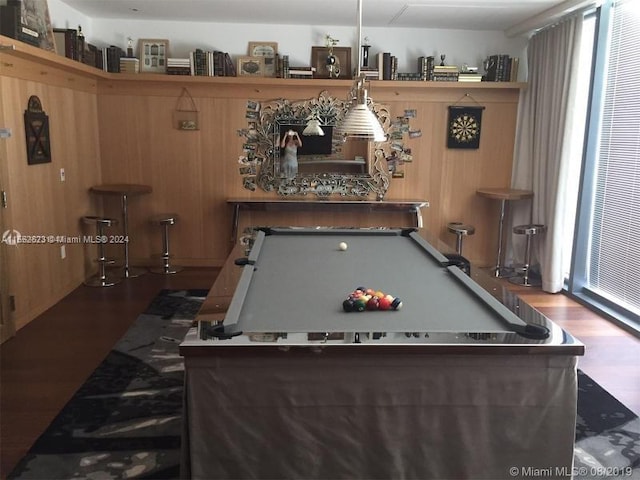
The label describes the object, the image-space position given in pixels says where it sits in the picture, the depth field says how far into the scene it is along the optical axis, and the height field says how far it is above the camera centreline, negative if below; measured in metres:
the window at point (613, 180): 4.51 -0.19
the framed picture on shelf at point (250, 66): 5.74 +0.89
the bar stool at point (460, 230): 5.75 -0.77
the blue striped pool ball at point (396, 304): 2.28 -0.62
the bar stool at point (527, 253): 5.43 -0.98
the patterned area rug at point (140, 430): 2.49 -1.41
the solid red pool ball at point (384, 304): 2.27 -0.61
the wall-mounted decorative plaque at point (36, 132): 4.32 +0.13
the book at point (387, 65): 5.72 +0.93
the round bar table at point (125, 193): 5.42 -0.42
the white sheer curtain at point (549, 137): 5.09 +0.21
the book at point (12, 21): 3.75 +0.87
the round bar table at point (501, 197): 5.59 -0.41
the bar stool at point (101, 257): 5.27 -1.07
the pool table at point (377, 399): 1.95 -0.89
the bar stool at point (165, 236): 5.74 -0.91
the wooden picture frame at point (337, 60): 5.81 +0.99
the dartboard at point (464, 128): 5.99 +0.31
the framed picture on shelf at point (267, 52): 5.78 +1.05
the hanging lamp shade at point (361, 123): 2.86 +0.16
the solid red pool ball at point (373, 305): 2.27 -0.62
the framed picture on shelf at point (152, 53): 5.75 +1.01
